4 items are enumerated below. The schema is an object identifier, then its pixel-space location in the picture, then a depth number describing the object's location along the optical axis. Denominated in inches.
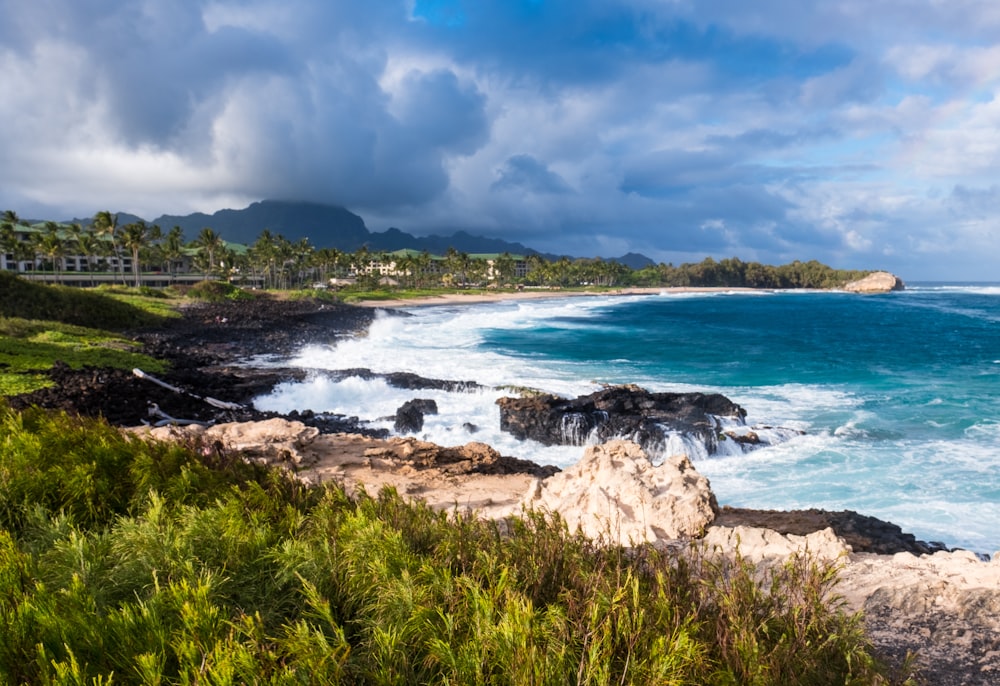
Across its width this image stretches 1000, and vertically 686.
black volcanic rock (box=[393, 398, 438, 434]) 716.7
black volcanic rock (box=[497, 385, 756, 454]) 686.5
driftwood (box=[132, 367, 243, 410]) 706.8
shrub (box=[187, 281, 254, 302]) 2681.8
